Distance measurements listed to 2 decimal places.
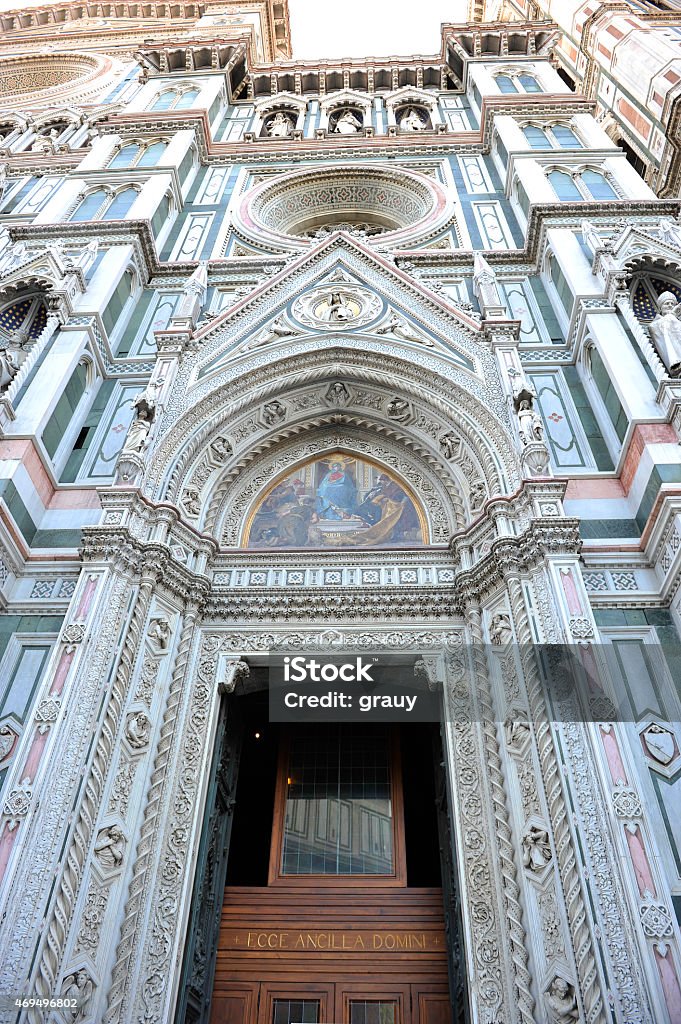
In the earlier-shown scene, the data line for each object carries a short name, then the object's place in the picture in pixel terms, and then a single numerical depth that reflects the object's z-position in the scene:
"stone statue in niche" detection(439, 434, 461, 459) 9.97
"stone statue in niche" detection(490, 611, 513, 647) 7.58
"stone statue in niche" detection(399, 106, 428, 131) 19.58
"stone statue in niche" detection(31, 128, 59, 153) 19.45
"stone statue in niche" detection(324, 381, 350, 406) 11.09
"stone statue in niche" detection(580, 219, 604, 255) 11.42
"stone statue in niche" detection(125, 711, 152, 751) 7.04
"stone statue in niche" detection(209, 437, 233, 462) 10.16
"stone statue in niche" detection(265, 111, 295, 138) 19.92
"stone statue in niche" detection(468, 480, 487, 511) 9.18
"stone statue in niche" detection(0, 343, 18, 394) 9.41
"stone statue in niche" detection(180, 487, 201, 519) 9.40
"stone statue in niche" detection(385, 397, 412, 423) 10.70
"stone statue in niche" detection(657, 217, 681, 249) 11.47
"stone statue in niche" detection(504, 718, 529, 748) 6.85
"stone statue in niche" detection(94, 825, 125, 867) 6.35
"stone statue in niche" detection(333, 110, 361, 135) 19.91
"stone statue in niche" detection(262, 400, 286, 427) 10.80
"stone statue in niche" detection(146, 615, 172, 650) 7.85
